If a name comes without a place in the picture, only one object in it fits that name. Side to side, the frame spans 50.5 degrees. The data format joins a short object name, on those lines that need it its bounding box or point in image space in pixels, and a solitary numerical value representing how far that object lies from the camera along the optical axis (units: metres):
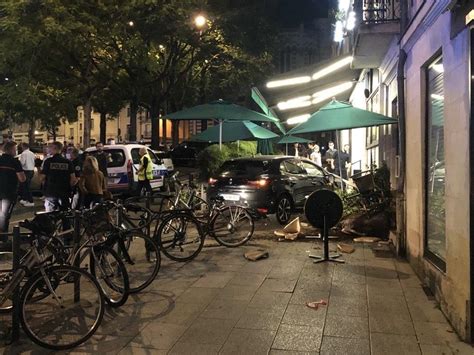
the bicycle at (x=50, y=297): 4.29
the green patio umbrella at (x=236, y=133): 14.45
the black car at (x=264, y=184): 10.61
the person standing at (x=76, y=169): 9.27
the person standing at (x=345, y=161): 17.38
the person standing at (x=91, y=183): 8.88
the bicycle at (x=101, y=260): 5.24
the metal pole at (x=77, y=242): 5.05
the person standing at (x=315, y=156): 20.22
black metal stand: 7.34
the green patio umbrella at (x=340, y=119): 8.20
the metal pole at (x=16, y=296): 4.27
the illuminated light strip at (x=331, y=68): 12.00
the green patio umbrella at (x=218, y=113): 11.77
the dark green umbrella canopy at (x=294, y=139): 17.56
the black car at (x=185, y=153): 28.44
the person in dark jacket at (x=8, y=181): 8.28
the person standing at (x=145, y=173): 13.47
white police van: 14.69
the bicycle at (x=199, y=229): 7.35
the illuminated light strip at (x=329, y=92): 14.16
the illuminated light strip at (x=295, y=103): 14.02
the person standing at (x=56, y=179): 8.24
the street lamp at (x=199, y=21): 19.66
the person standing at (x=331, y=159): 18.82
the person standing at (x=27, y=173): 13.83
